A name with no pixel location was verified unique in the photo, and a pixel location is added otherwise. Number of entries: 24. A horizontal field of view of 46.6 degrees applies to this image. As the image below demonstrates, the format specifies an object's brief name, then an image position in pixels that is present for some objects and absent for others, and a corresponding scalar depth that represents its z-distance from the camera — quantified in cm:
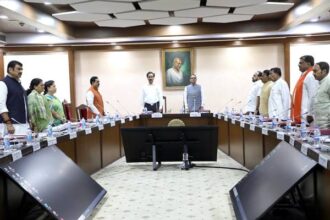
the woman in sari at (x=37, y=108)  455
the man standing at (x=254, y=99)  720
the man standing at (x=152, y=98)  754
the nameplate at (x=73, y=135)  384
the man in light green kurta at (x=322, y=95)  381
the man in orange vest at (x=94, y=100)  641
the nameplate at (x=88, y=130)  436
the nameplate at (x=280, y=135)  301
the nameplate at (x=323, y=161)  197
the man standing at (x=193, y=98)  769
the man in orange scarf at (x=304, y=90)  436
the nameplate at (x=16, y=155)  252
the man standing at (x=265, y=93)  577
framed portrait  930
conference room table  231
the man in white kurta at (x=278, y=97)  507
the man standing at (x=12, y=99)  387
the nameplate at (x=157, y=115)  694
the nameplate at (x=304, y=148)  235
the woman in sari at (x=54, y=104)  534
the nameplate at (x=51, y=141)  324
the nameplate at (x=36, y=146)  289
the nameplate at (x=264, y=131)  356
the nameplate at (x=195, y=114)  686
